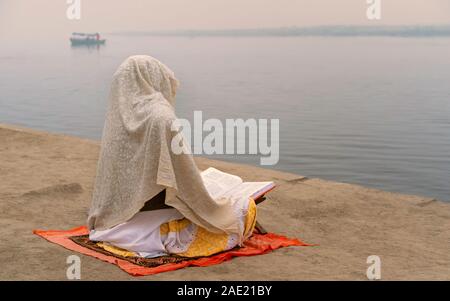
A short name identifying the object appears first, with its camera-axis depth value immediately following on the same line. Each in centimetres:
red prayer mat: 449
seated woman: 469
